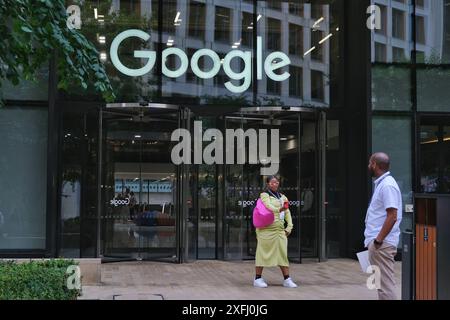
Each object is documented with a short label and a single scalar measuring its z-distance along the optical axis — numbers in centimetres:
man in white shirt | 648
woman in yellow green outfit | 955
